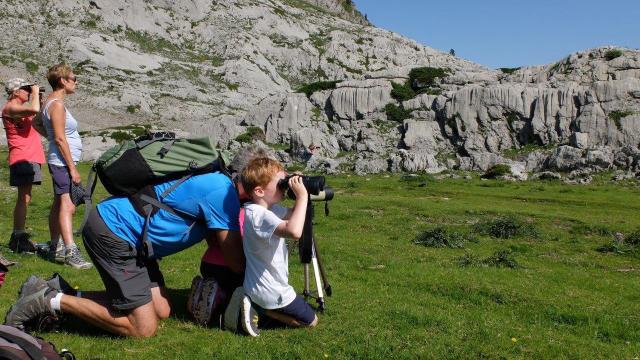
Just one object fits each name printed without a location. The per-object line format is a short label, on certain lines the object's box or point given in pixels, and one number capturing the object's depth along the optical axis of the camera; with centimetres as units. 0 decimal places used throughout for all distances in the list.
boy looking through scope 708
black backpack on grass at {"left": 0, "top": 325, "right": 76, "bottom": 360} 518
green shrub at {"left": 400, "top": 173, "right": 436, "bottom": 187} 3829
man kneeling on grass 714
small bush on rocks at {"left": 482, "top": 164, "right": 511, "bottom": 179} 4481
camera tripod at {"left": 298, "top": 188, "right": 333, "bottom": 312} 759
